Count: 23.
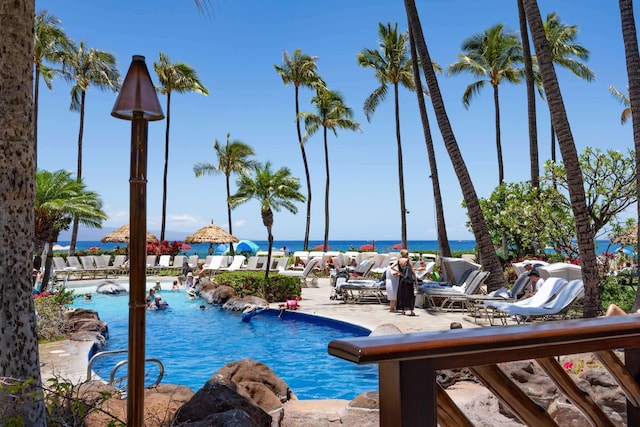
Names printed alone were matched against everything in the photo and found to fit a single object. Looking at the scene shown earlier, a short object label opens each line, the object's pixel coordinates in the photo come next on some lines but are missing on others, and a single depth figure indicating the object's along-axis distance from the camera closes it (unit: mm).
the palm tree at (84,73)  30359
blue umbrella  37188
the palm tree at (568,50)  29016
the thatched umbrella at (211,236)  31967
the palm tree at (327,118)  37250
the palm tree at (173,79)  35188
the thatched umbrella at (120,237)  29500
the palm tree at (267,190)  21297
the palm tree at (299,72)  36375
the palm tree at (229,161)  40062
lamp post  3207
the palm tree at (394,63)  29281
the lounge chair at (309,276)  19109
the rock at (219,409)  3881
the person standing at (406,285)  12258
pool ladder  4938
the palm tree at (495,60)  27880
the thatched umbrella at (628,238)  16938
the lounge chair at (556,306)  9031
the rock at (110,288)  19234
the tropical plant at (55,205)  15289
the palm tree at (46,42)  25375
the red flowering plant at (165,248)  29488
